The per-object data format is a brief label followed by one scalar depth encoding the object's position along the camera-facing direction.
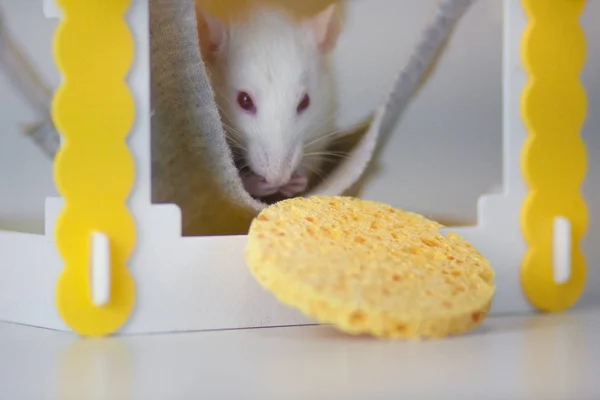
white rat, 0.34
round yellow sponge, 0.29
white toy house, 0.30
